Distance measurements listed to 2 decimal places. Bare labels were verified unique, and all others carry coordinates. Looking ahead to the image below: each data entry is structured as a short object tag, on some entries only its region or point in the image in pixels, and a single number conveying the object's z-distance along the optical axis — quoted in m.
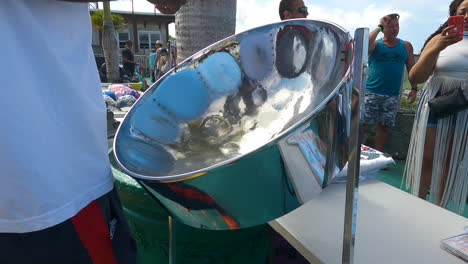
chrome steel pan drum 0.50
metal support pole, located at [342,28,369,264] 0.53
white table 0.62
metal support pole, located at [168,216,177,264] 0.80
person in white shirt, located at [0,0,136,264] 0.45
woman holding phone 1.29
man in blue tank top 2.15
